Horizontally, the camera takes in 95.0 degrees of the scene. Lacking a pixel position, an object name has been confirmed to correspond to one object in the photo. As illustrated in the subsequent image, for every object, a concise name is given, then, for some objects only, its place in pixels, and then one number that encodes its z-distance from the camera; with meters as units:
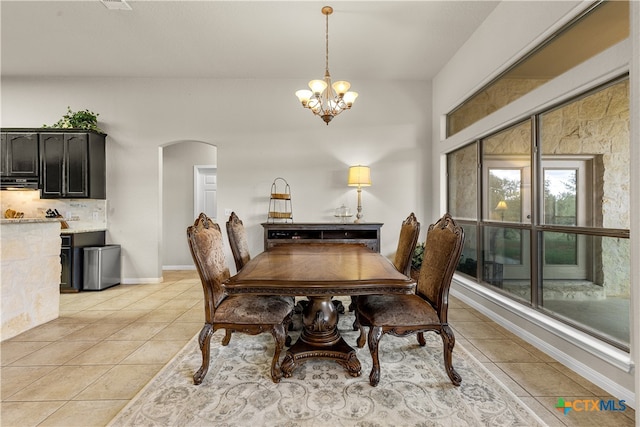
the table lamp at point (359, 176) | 4.21
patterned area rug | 1.52
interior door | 5.62
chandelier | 2.72
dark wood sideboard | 4.08
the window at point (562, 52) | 1.88
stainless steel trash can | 4.10
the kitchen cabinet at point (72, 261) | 3.97
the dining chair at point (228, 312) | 1.83
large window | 1.87
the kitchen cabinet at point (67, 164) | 4.20
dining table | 1.60
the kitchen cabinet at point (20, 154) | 4.18
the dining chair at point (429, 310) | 1.80
